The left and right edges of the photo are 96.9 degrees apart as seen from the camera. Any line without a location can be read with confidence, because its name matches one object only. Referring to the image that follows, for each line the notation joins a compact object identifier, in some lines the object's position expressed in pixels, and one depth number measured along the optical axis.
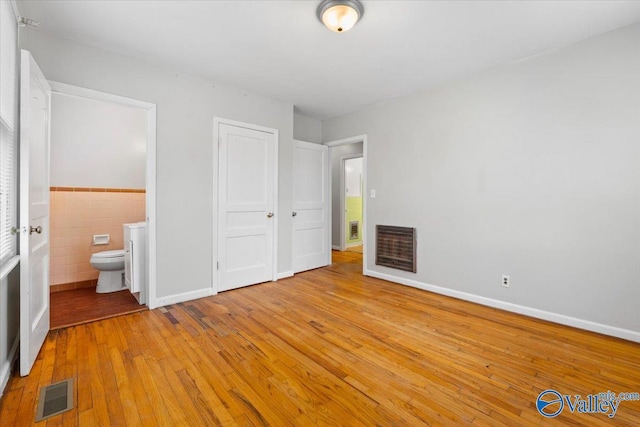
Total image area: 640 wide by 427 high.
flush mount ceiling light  1.93
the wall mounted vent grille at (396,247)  3.63
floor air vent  1.44
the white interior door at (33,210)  1.73
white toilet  3.22
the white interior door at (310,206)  4.30
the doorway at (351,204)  6.28
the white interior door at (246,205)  3.36
